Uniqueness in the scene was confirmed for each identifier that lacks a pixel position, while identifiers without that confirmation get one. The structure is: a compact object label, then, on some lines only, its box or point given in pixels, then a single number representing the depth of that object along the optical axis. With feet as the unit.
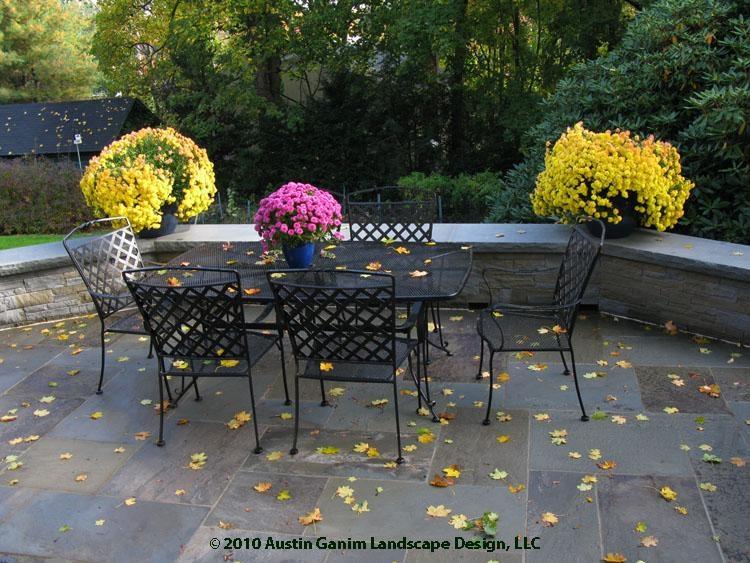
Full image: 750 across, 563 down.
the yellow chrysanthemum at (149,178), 17.84
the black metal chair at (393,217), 16.38
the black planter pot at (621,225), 16.07
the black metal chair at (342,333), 10.36
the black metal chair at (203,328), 10.81
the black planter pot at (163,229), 19.44
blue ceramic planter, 12.98
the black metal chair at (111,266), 13.79
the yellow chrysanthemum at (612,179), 15.43
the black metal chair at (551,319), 11.75
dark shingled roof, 51.85
